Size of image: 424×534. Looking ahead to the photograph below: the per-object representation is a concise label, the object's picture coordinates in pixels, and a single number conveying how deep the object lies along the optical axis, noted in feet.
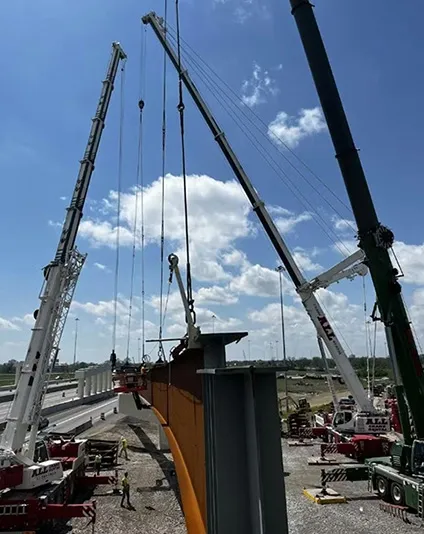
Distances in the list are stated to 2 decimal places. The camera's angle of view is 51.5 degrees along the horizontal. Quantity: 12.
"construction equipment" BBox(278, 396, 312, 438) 107.34
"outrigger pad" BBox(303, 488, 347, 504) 56.39
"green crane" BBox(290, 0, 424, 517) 49.96
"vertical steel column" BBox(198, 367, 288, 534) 15.44
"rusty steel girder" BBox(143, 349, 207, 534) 21.68
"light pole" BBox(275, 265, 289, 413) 85.35
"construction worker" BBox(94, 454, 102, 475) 73.19
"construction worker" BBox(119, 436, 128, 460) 84.69
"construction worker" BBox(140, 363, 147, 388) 69.82
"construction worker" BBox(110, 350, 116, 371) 78.18
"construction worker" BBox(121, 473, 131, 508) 56.73
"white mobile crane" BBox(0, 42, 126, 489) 49.08
